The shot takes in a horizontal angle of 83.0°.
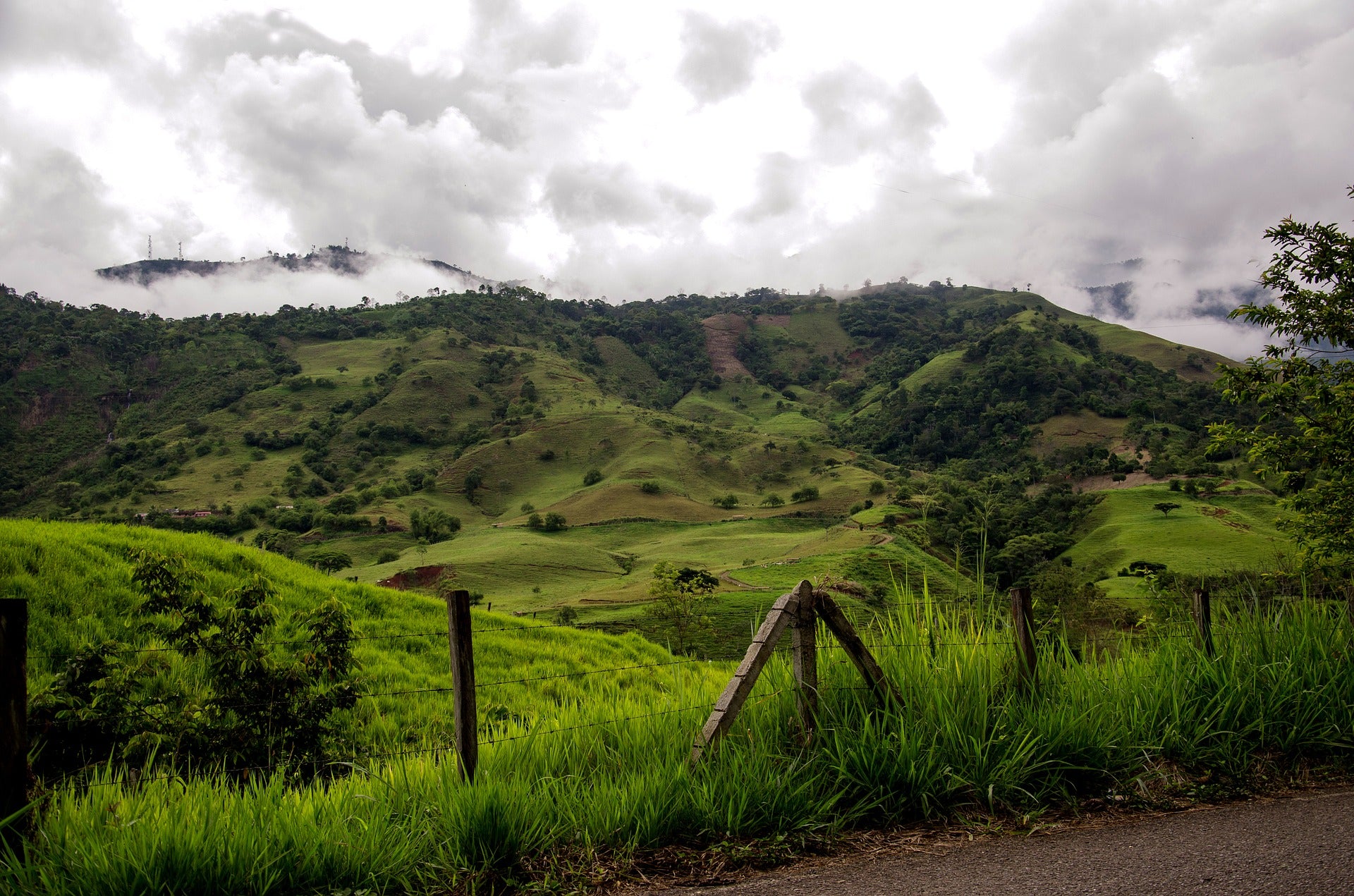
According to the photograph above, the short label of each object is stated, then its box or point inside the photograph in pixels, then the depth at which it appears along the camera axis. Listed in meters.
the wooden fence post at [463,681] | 4.41
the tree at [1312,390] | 11.34
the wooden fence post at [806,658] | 4.88
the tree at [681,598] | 39.84
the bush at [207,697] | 5.60
